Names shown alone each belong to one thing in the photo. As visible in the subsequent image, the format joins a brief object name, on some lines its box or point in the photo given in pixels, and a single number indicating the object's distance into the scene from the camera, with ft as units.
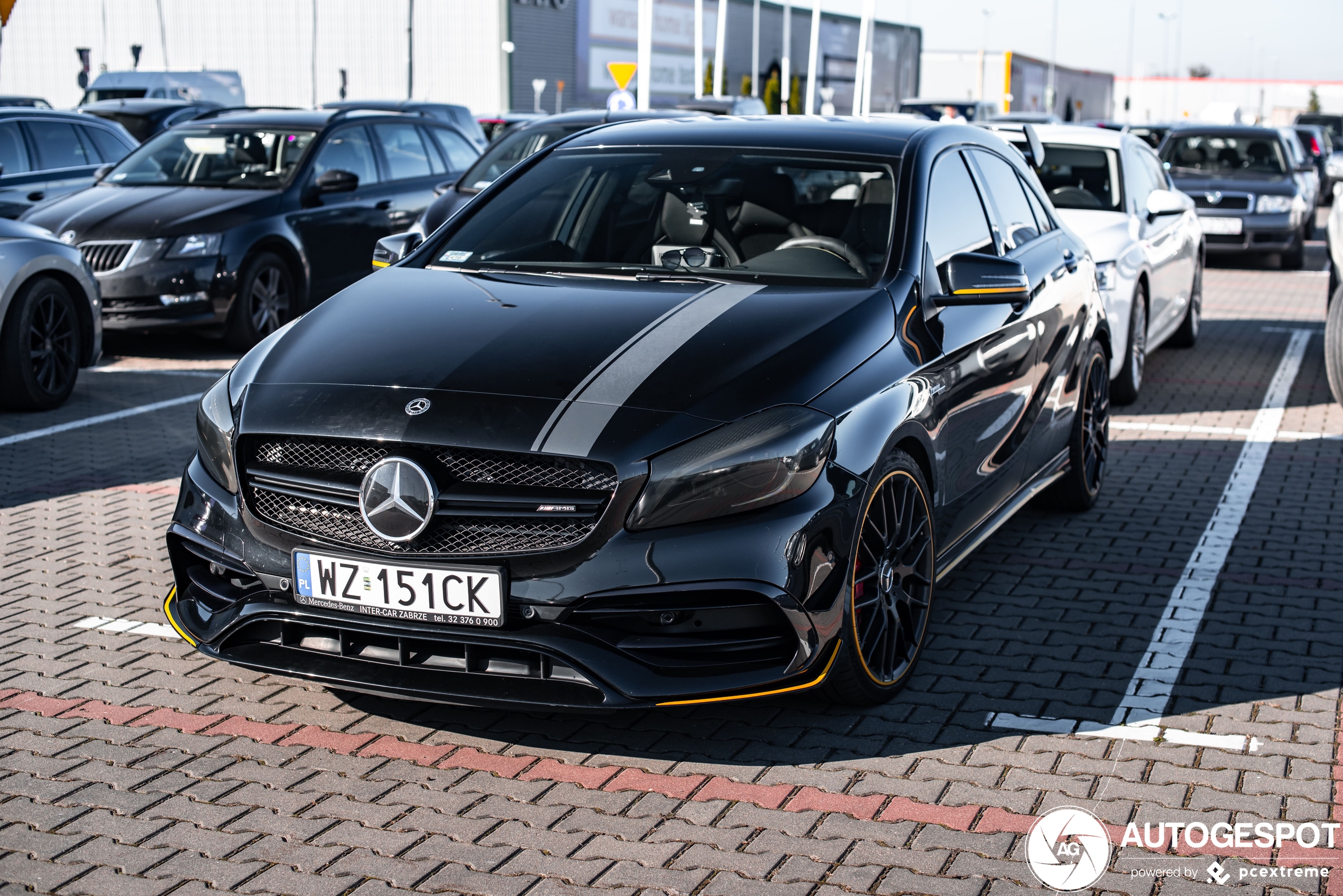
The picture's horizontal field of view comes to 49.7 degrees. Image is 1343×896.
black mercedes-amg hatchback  11.94
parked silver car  28.14
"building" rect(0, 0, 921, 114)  193.26
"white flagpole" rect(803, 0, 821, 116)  114.83
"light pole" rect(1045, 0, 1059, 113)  269.23
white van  94.79
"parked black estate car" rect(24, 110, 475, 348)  34.76
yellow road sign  72.95
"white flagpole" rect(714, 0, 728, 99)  107.55
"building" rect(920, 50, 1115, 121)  335.47
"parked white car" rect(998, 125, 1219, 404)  29.68
